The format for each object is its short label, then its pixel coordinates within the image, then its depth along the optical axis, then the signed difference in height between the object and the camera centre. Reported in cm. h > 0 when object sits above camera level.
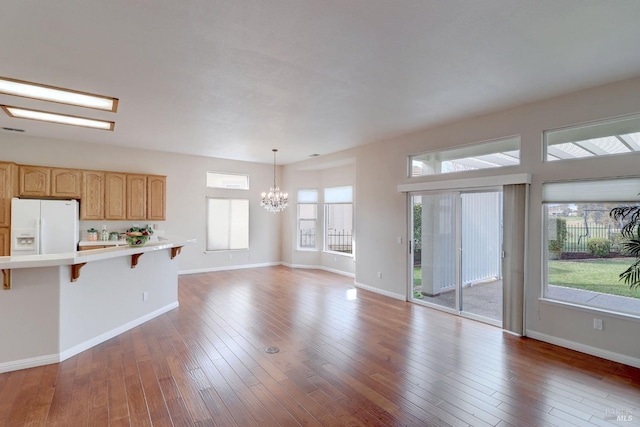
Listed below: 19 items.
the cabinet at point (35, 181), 561 +61
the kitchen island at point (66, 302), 307 -104
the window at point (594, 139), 334 +91
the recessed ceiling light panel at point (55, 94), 349 +149
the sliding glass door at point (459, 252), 462 -63
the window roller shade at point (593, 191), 330 +29
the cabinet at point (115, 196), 640 +37
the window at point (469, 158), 431 +92
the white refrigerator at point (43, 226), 526 -25
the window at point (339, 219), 824 -15
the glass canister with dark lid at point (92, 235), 630 -47
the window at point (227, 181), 820 +93
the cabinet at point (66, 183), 587 +60
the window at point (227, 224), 816 -30
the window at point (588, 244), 340 -36
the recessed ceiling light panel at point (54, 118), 438 +149
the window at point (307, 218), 902 -13
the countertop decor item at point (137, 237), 421 -34
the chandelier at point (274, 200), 724 +33
